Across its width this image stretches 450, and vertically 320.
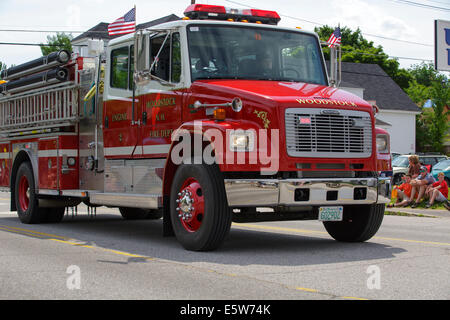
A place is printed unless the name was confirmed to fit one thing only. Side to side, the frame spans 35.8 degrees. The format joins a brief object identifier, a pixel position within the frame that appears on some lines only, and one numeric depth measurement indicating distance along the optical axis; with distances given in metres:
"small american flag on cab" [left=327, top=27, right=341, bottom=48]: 10.51
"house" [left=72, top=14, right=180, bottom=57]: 65.94
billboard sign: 25.58
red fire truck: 8.42
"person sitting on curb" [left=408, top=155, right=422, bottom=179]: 18.61
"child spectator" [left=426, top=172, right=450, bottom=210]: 17.58
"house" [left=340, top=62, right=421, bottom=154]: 61.59
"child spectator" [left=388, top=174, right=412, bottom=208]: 18.28
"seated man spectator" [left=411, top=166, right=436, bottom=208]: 17.95
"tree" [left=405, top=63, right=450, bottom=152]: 62.72
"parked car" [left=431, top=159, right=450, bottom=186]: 30.90
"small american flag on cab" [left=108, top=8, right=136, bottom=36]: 17.75
